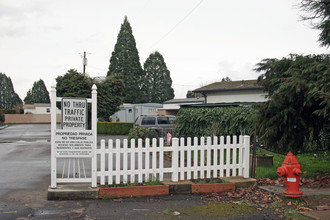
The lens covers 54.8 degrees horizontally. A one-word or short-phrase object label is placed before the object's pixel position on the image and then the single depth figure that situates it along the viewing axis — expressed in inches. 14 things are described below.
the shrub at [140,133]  648.6
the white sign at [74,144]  259.0
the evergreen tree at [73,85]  1254.9
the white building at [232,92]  1059.9
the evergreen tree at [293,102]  270.5
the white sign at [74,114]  260.1
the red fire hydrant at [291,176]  247.0
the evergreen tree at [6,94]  3184.1
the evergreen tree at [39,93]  3186.5
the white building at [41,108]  2492.6
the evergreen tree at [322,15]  296.5
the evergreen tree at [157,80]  2377.0
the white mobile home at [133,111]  1680.6
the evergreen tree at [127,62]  2167.8
